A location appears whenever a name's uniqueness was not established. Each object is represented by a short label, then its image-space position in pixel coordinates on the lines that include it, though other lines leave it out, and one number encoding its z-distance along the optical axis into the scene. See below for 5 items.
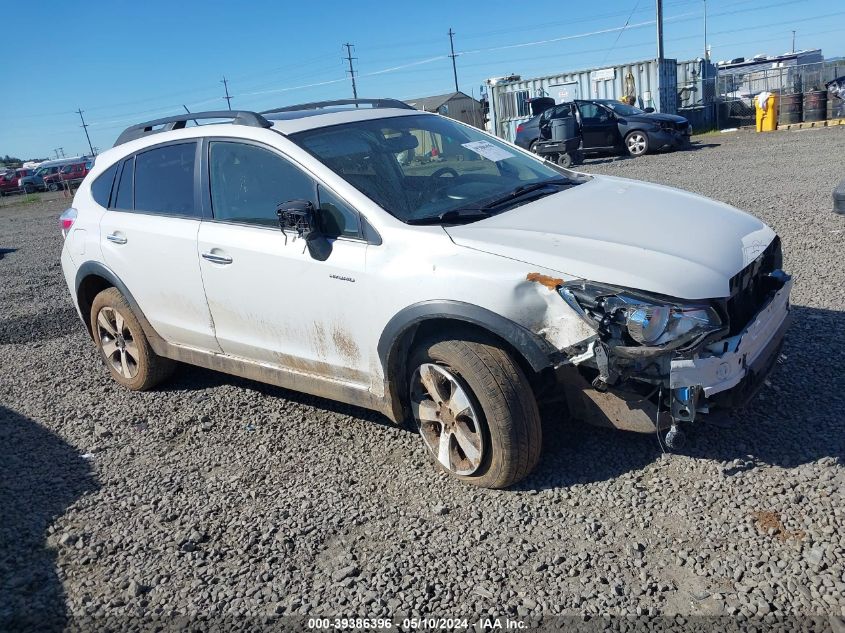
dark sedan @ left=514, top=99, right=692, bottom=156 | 19.61
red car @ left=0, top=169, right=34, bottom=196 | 43.91
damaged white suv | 3.06
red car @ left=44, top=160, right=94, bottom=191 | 42.27
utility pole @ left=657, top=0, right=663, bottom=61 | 27.70
